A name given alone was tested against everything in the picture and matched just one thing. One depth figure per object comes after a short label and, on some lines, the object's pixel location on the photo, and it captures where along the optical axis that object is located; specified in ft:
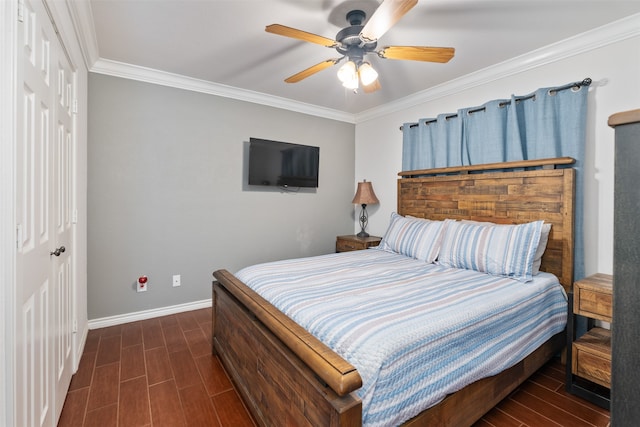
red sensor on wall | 9.74
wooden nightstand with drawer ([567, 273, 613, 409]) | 5.98
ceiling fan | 5.70
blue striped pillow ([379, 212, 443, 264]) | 8.93
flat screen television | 11.60
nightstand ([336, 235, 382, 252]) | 12.28
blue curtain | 7.72
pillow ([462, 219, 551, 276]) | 7.61
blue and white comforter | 3.99
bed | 3.75
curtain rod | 7.54
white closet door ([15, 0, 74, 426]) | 3.58
